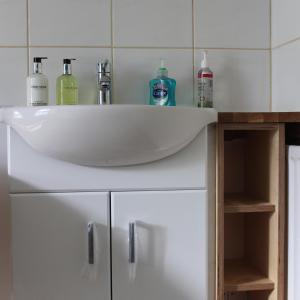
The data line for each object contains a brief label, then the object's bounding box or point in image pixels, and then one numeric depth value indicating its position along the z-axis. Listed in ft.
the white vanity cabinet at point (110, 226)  3.38
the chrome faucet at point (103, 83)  4.29
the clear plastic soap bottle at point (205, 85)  4.40
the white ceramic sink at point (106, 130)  3.15
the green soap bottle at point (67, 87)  4.23
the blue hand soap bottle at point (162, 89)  4.34
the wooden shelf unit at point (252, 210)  3.64
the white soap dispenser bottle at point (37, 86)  4.13
